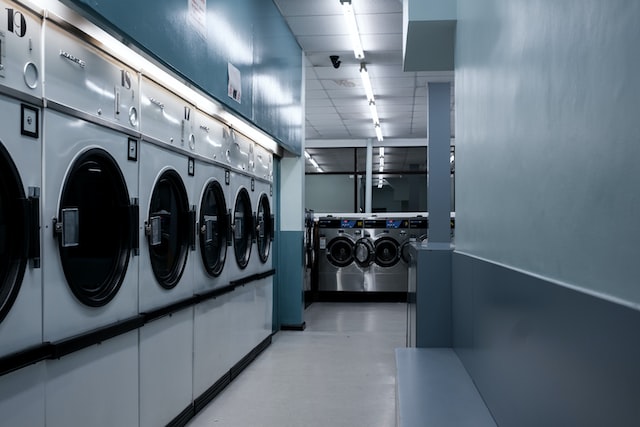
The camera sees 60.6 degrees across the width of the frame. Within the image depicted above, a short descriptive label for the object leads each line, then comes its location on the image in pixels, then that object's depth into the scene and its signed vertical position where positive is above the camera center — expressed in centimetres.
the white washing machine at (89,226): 241 -6
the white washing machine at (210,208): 422 +6
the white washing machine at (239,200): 499 +16
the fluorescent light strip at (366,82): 782 +208
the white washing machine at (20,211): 211 +2
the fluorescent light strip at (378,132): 1182 +195
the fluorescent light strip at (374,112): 980 +201
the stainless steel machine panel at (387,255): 1059 -74
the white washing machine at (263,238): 598 -25
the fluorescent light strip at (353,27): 559 +216
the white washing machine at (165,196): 333 +13
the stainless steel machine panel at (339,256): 1068 -77
